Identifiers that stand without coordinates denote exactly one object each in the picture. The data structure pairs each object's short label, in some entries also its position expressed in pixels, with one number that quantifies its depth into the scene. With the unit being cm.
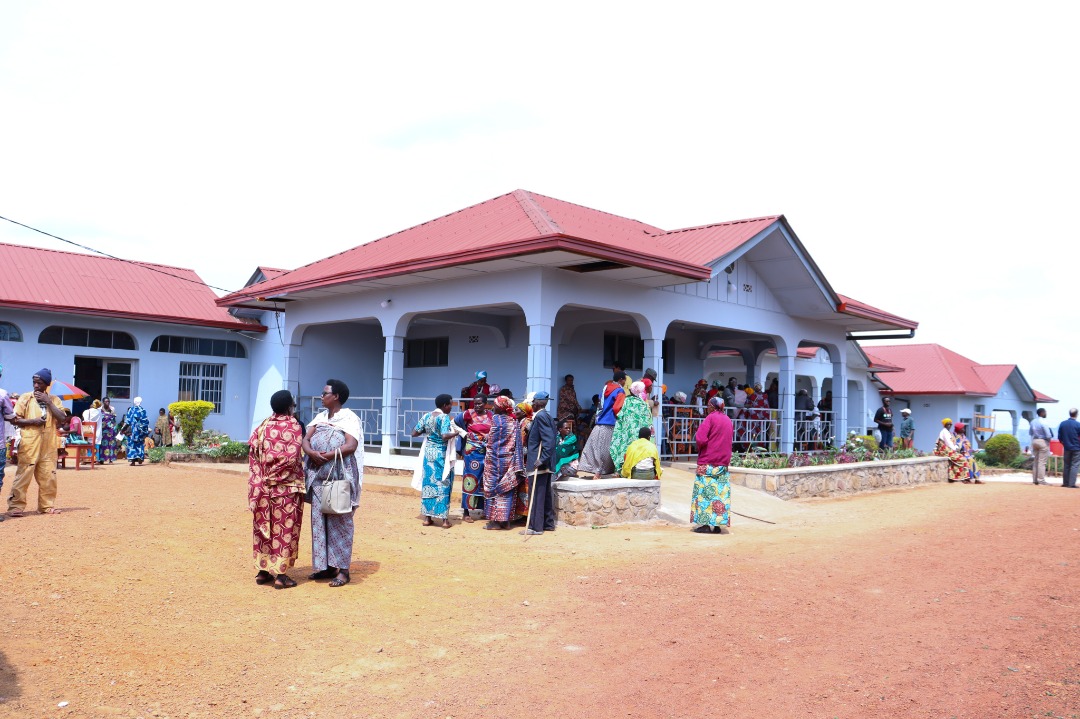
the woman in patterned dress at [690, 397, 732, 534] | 950
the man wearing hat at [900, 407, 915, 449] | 2008
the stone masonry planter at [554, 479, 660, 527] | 957
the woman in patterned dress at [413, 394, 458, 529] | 933
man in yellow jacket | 899
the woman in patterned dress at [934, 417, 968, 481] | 1833
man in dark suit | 911
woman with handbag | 641
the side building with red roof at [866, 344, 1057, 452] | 3347
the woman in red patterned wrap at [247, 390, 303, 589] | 630
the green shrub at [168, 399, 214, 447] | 1873
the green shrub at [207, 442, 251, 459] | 1716
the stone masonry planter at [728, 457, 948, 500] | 1320
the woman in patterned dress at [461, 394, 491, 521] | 965
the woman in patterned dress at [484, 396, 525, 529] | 929
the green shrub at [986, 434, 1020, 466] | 2784
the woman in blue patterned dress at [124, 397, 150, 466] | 1651
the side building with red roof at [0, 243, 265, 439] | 1828
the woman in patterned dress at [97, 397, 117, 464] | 1681
